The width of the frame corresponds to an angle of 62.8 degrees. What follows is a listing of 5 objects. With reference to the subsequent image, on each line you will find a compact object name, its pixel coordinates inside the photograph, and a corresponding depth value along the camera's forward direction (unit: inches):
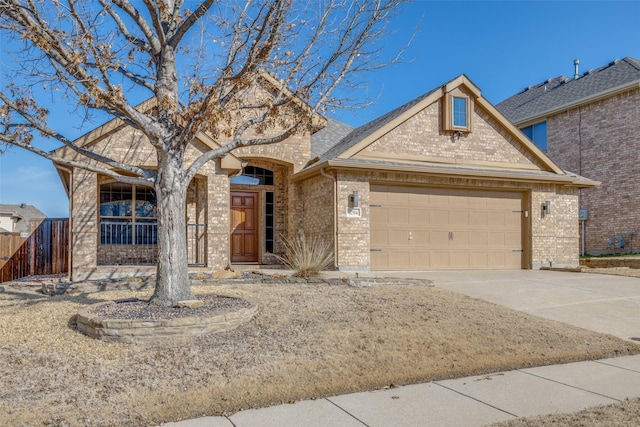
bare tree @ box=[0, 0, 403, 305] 267.9
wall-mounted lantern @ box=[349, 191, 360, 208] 535.2
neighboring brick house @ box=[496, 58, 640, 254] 771.4
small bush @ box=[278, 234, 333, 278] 436.8
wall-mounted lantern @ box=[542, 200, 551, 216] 627.8
